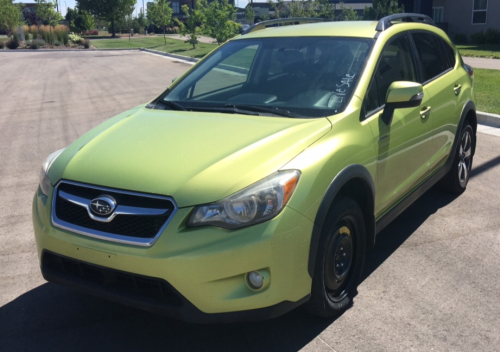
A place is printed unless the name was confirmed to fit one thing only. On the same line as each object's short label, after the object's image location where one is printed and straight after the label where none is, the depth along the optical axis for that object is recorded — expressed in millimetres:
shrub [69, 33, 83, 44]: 52500
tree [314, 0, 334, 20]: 48906
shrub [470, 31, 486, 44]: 27891
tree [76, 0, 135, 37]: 71750
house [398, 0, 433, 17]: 27188
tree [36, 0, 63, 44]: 60562
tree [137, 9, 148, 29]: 78919
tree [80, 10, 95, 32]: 68812
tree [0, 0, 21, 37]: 62688
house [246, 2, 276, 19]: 97712
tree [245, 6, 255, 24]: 61181
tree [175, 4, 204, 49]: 32531
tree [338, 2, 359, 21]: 39316
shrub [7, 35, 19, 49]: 49531
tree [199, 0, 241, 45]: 29266
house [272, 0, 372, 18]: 76425
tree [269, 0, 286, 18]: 62044
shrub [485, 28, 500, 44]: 27516
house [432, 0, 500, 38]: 28391
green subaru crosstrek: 3018
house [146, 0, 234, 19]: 101631
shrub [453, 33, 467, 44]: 29453
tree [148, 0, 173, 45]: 48594
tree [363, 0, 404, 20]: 30938
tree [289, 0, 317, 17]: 42688
